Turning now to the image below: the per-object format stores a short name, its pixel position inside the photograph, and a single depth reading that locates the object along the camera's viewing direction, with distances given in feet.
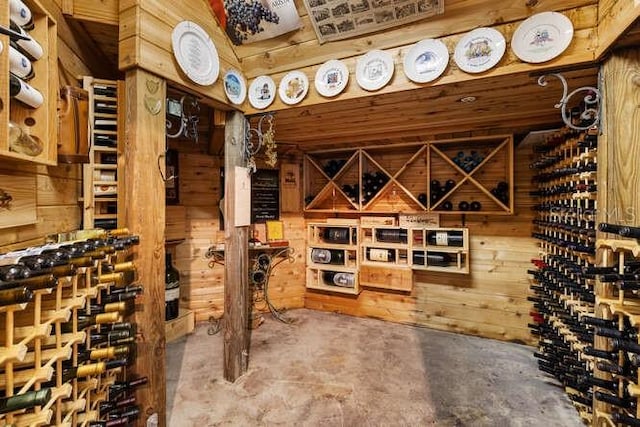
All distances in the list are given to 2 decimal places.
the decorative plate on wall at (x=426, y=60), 5.03
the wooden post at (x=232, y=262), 6.75
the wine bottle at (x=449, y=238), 9.21
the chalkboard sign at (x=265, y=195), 11.09
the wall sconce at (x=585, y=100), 4.44
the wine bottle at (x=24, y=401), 1.86
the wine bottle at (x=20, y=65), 2.80
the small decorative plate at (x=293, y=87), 6.15
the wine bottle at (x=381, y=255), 10.28
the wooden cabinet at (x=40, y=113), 2.99
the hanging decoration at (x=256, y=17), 5.62
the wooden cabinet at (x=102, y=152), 4.96
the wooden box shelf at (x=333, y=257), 10.67
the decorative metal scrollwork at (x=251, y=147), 6.95
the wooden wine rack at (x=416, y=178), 9.18
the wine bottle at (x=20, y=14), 2.88
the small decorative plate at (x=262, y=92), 6.49
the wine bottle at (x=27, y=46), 2.86
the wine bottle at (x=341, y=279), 10.62
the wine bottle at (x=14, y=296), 1.82
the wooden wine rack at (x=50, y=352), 2.01
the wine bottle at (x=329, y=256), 11.10
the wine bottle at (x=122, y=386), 4.08
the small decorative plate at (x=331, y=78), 5.75
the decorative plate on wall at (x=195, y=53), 5.05
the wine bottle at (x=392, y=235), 10.11
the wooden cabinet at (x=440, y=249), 9.17
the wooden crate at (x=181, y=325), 8.72
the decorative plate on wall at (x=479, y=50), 4.69
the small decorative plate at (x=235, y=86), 6.21
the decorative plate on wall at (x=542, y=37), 4.37
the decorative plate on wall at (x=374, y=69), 5.42
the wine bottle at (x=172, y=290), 8.75
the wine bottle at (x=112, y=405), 3.82
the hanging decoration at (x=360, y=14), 4.95
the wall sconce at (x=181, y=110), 5.36
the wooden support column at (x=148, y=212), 4.62
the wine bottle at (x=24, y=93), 2.77
